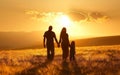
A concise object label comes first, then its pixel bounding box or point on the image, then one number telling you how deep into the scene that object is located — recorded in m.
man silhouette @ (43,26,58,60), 21.92
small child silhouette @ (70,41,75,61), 21.22
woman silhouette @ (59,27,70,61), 21.79
